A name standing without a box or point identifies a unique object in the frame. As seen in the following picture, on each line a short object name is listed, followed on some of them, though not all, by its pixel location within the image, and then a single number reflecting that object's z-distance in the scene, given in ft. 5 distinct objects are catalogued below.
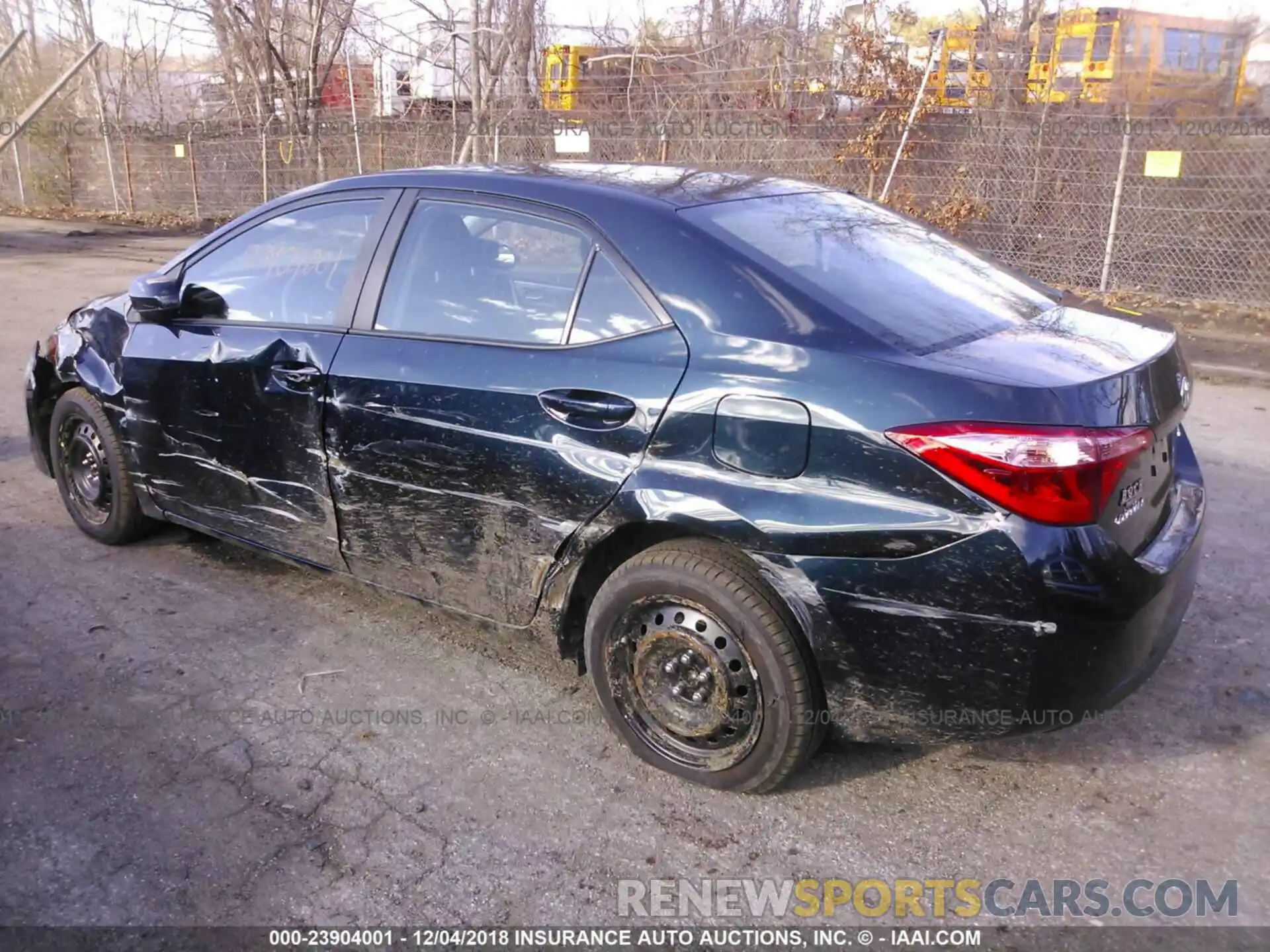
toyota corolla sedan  8.56
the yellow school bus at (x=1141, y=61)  39.32
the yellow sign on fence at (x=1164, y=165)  34.81
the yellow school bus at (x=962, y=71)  39.83
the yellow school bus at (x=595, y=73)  51.37
